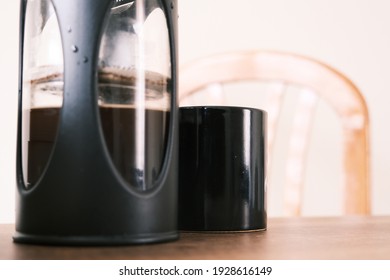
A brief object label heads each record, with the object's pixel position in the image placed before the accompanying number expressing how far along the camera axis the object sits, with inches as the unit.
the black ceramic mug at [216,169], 35.9
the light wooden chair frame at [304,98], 61.0
